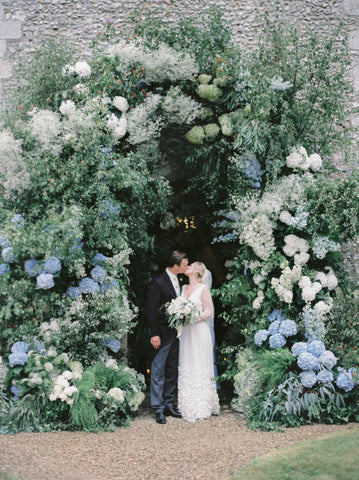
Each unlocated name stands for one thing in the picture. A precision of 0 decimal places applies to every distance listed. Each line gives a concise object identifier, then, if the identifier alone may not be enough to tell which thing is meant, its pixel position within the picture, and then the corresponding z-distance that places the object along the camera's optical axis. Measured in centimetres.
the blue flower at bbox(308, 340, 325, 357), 484
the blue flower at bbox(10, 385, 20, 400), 476
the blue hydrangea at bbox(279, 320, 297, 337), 510
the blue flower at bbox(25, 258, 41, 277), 487
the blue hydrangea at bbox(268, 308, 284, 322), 536
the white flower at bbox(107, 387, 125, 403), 487
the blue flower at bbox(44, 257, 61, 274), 481
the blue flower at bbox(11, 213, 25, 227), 495
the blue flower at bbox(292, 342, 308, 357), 489
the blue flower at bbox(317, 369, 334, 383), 472
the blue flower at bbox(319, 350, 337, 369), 476
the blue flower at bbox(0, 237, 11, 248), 497
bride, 534
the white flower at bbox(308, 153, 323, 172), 573
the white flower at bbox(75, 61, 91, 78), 565
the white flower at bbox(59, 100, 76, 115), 529
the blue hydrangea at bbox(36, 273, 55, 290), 482
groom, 537
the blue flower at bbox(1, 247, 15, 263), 489
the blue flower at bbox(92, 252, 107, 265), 527
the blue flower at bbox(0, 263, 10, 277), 494
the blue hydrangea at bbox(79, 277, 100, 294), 511
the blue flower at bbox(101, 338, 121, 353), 529
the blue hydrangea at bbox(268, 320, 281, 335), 518
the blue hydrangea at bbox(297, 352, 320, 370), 473
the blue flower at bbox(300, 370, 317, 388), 472
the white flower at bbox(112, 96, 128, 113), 559
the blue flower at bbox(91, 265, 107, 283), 518
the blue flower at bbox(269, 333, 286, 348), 507
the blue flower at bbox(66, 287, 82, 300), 506
